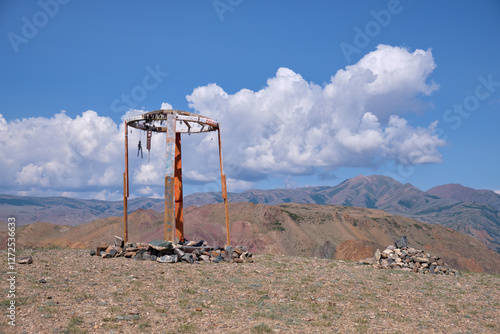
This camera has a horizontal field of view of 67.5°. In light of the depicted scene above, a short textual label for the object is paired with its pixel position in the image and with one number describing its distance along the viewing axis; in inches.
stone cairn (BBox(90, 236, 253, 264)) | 696.4
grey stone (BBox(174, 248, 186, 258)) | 701.3
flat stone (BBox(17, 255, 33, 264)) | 590.4
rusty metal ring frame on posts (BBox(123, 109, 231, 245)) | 753.0
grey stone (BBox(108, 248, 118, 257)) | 707.4
